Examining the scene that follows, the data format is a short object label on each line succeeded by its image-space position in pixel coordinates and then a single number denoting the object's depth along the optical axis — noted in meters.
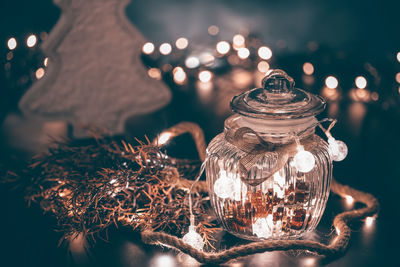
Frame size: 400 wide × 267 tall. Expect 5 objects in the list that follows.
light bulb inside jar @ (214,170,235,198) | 0.93
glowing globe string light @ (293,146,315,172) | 0.88
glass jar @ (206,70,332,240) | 0.92
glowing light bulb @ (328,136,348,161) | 1.00
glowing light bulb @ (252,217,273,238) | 0.97
